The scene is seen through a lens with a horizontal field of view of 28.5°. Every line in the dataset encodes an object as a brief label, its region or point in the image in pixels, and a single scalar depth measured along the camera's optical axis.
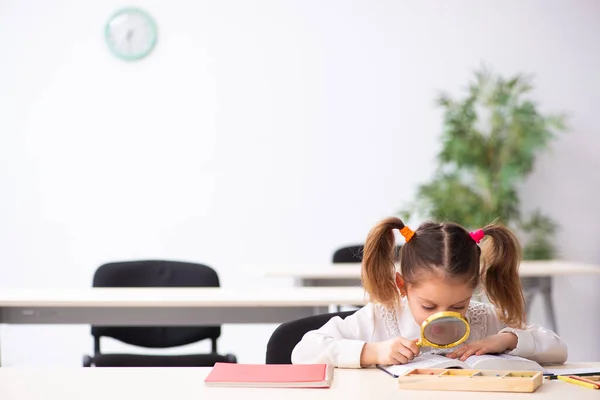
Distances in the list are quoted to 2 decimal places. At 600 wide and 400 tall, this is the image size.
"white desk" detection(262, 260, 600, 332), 4.05
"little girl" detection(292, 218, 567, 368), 2.34
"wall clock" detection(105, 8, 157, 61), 5.86
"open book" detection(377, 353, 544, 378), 2.14
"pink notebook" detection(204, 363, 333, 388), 2.04
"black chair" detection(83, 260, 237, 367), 3.73
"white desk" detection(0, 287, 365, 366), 3.20
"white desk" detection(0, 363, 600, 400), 1.97
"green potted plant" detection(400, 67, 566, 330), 5.52
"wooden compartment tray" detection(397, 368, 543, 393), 2.00
